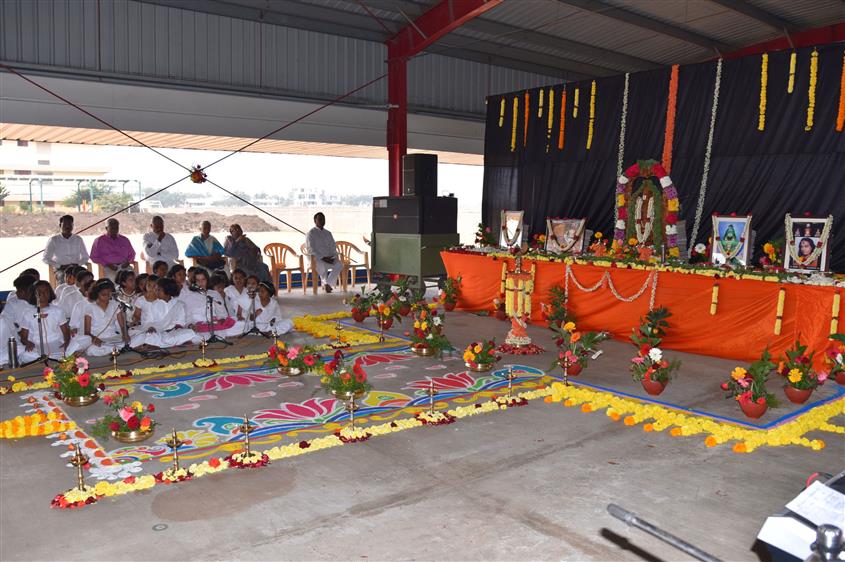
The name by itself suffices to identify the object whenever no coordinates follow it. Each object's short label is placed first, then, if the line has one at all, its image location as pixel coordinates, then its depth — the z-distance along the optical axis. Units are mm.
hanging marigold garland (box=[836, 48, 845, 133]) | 8086
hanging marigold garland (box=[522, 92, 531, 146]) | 12047
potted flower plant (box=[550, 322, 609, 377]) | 6328
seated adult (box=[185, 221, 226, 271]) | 10734
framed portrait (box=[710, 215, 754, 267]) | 8453
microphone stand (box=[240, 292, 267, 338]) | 8148
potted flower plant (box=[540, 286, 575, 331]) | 8812
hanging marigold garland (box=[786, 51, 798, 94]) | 8562
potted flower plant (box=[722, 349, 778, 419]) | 5162
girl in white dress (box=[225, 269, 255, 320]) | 8305
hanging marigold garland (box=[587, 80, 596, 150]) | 11047
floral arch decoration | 9148
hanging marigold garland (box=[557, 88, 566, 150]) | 11487
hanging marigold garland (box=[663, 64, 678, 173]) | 9898
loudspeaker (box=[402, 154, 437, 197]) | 11672
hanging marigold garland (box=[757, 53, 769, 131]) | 8852
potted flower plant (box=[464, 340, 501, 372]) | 6531
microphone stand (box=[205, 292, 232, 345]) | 7832
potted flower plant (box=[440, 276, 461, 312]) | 10594
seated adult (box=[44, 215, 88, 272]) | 9609
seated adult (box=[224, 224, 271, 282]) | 10641
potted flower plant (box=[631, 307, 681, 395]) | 5796
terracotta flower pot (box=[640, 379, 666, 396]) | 5836
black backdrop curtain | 8430
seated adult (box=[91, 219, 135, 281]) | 9773
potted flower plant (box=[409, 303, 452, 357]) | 7250
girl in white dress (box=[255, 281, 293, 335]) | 8328
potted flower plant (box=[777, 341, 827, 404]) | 5570
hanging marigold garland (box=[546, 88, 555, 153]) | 11633
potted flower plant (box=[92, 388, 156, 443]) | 4504
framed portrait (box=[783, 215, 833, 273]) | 7730
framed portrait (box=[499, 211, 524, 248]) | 11078
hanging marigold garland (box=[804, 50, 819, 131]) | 8367
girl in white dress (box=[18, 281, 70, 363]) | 6648
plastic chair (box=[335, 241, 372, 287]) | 13383
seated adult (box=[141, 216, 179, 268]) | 10500
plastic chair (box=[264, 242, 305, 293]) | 12375
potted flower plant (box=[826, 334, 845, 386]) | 5926
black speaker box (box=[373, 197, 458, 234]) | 11602
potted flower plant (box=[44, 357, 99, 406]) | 5328
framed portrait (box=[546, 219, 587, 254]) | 10445
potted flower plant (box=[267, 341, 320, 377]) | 6281
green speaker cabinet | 11617
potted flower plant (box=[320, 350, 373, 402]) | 5359
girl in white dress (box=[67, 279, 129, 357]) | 7004
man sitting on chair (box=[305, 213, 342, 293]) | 12422
